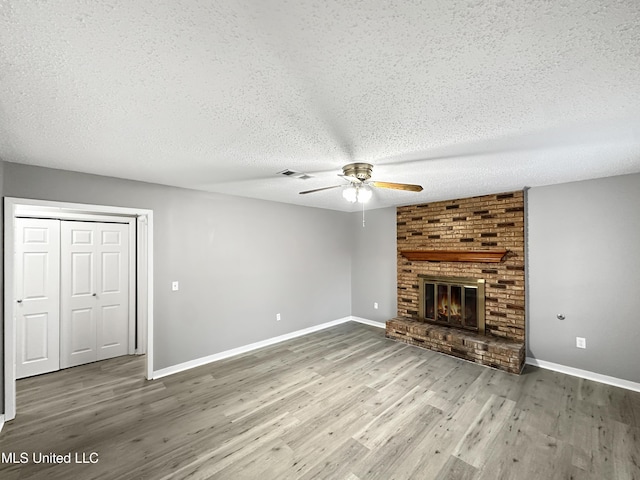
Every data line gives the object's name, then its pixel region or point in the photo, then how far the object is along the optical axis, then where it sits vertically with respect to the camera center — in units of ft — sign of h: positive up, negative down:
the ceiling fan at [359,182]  8.35 +1.95
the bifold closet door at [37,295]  11.33 -2.23
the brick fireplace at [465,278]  12.59 -1.86
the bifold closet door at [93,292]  12.32 -2.31
